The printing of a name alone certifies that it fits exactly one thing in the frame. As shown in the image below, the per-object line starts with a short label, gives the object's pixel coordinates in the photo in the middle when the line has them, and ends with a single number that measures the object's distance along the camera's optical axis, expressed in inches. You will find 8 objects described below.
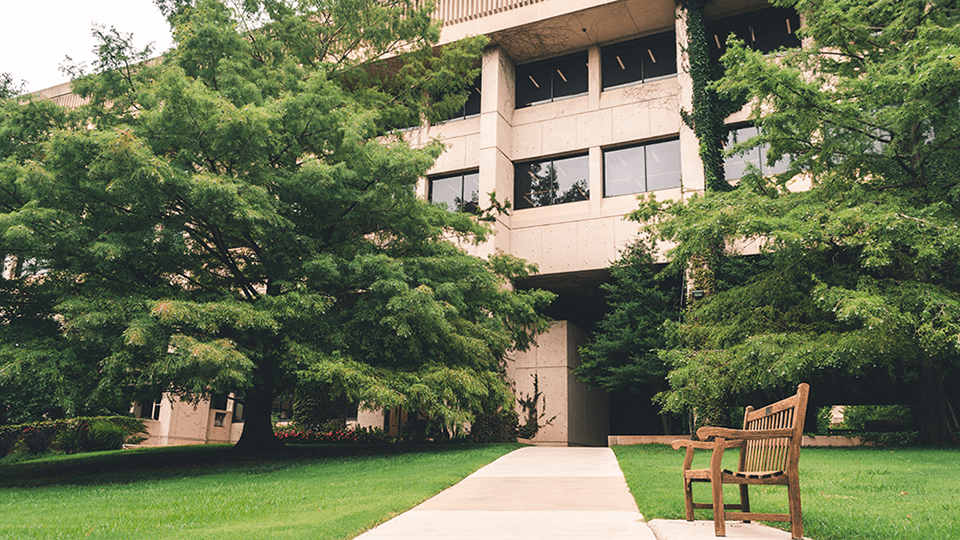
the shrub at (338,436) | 839.1
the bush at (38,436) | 816.9
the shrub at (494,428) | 783.1
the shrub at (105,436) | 838.5
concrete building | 864.9
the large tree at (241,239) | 429.7
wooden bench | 177.6
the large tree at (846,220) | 453.4
